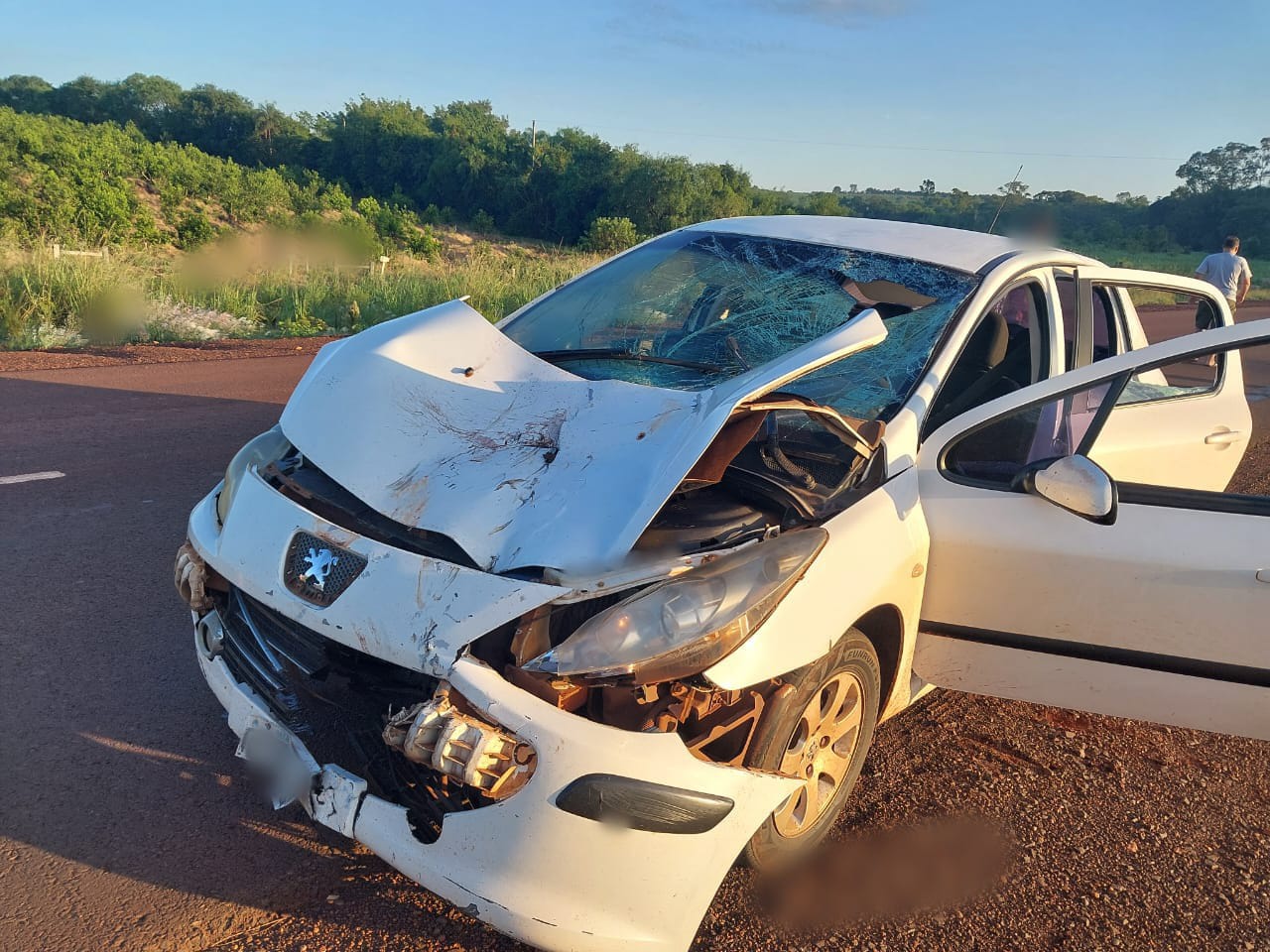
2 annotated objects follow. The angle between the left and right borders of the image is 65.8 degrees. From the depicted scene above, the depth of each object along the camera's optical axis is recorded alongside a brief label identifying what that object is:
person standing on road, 12.89
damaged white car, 2.05
